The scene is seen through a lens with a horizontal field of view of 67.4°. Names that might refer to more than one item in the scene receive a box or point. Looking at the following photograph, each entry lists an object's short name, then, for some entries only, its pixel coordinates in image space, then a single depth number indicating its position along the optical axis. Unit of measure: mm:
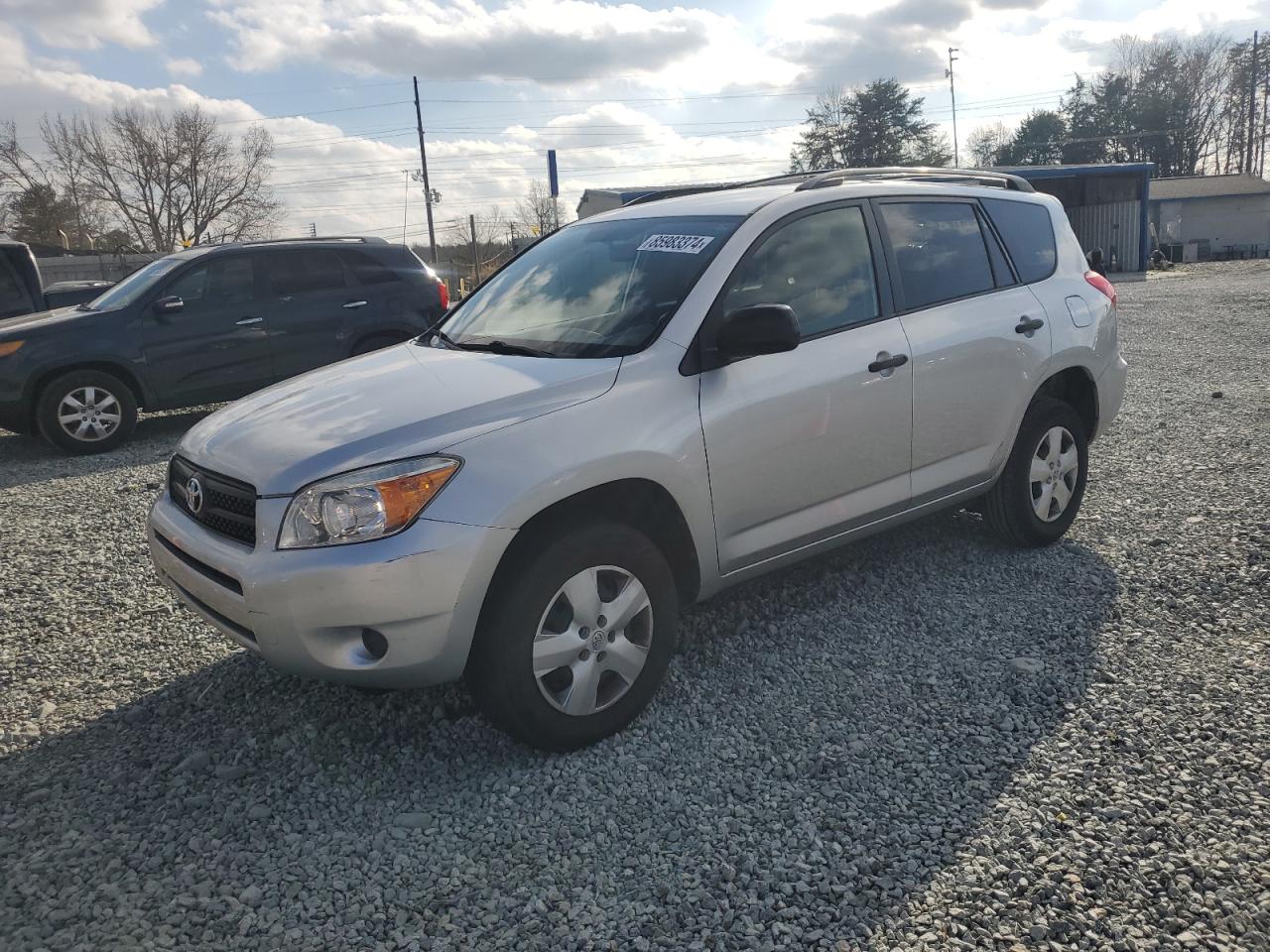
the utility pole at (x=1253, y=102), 67062
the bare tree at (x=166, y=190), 52312
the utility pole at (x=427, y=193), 43125
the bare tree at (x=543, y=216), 54125
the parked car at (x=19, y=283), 9961
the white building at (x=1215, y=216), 51578
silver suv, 2812
